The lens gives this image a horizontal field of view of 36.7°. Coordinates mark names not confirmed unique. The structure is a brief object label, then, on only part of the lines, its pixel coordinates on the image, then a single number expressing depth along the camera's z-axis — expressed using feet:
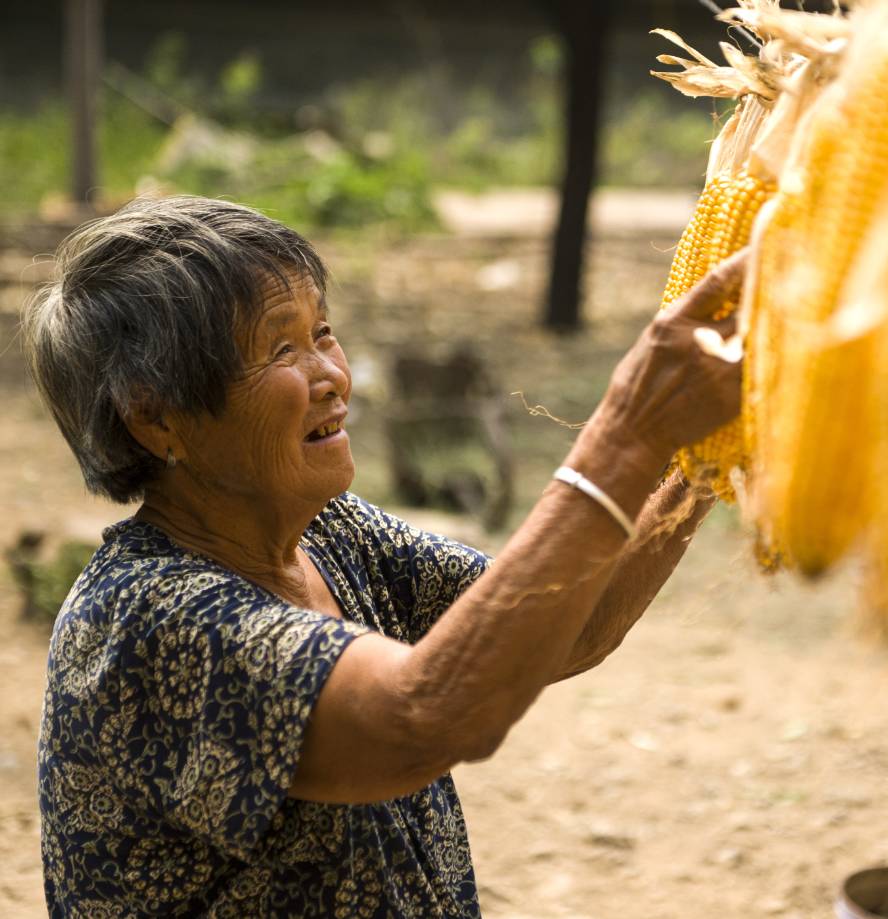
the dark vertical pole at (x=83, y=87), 36.42
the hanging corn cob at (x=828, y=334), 3.40
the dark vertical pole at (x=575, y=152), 34.88
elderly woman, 4.56
